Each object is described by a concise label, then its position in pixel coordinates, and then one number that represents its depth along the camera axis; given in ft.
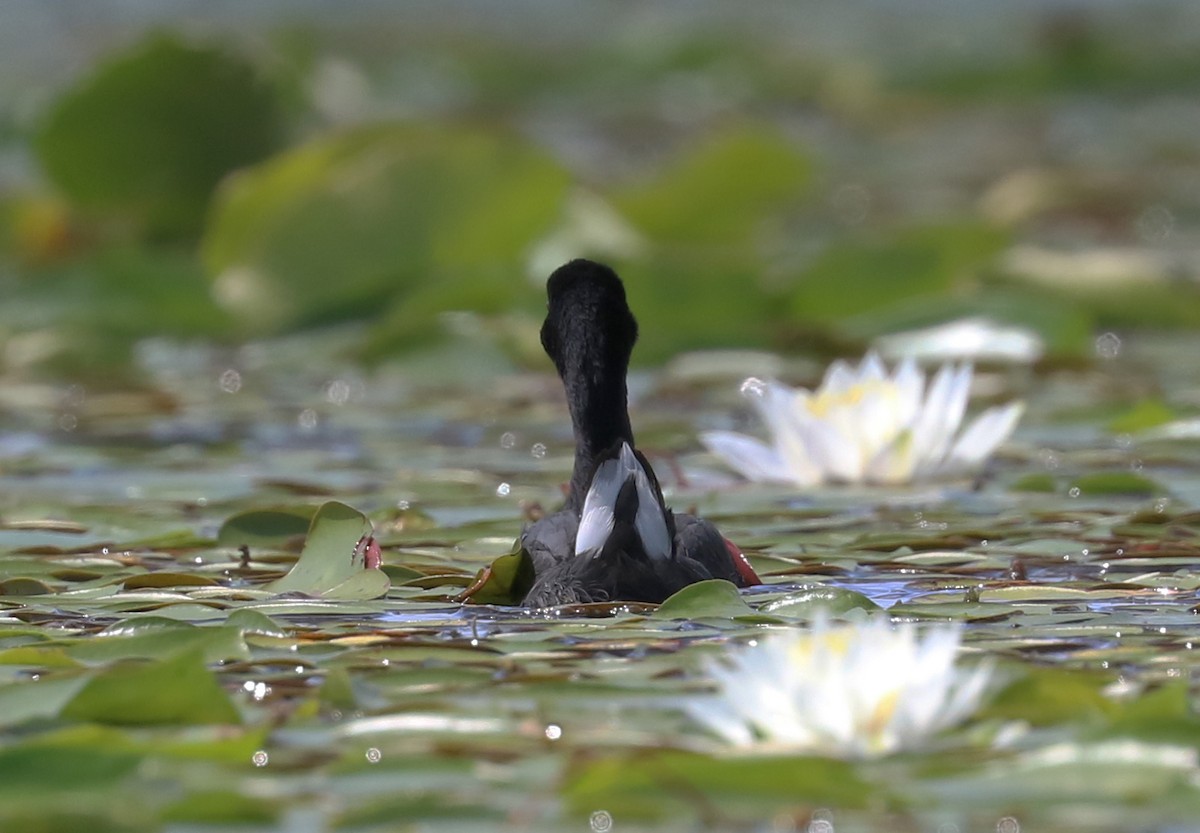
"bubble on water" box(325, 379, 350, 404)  45.26
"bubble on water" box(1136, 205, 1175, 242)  71.83
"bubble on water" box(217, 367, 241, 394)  46.39
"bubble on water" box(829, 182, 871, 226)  75.77
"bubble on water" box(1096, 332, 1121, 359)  49.29
